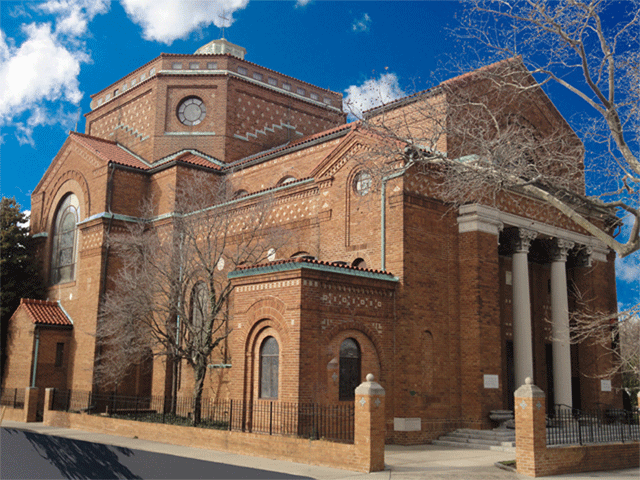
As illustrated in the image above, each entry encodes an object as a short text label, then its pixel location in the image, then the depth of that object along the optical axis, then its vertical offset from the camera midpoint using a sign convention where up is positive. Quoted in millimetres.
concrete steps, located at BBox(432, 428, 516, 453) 18656 -1979
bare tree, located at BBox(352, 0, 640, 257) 13867 +5239
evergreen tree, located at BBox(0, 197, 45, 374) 31203 +4740
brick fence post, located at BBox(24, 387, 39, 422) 26000 -1603
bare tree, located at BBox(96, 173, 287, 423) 22312 +3241
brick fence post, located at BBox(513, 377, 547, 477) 14148 -1272
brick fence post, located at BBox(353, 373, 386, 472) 13727 -1200
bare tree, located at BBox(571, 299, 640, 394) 25578 +1241
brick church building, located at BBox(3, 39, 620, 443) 18969 +3681
